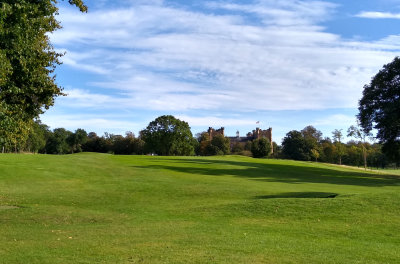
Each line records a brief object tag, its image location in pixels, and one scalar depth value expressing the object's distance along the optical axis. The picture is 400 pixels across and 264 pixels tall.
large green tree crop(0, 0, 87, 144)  10.71
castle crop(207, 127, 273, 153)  196.88
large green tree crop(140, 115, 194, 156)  104.69
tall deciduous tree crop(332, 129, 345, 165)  106.38
